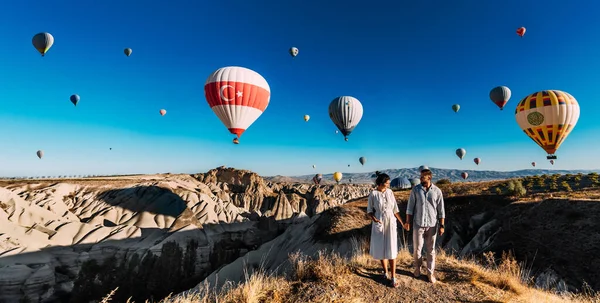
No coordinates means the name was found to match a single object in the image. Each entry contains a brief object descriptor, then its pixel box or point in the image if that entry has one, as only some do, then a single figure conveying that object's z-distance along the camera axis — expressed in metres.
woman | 5.78
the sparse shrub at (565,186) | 27.14
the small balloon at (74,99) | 52.38
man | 5.94
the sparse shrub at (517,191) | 21.95
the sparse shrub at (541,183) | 31.02
